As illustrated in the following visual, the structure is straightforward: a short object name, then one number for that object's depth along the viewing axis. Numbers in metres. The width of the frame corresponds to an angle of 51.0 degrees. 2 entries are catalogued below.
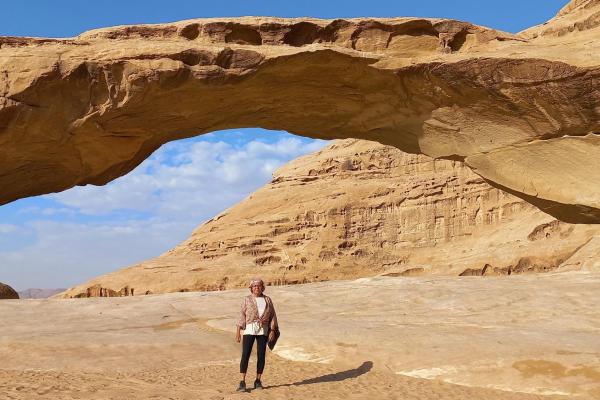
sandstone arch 14.62
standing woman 7.78
